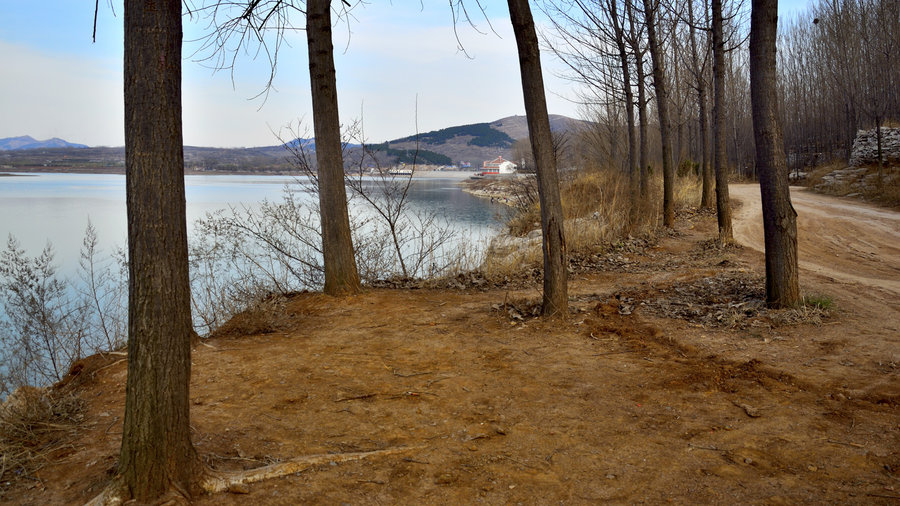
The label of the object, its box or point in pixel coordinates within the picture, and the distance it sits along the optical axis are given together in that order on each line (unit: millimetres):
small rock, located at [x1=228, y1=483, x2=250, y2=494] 2912
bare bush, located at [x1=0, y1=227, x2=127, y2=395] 6504
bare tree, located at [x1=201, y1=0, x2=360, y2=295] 7340
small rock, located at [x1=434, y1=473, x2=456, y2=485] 3094
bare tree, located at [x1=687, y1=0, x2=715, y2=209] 15421
